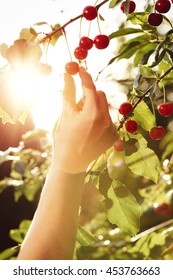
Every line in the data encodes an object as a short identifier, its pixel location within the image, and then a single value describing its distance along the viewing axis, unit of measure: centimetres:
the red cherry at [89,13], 76
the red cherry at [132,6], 81
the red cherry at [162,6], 76
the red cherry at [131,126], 77
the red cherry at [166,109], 79
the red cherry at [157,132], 79
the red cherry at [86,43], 80
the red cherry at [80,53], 80
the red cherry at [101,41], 82
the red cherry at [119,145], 76
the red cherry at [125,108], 76
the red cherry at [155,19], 77
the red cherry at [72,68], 77
